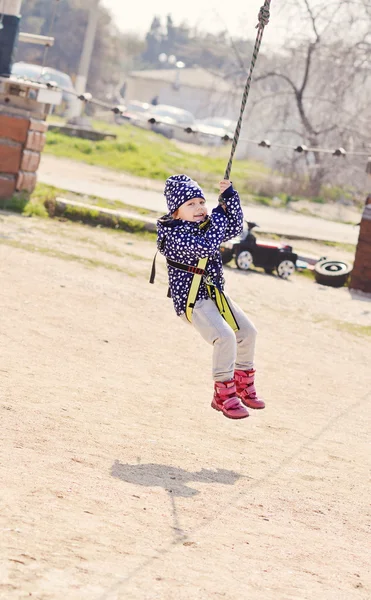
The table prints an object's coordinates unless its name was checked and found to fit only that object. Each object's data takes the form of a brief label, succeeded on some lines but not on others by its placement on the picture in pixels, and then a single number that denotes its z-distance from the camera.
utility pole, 49.37
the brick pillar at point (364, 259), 13.62
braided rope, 5.83
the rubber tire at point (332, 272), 14.09
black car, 13.71
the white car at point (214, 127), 48.94
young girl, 5.75
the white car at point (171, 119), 43.73
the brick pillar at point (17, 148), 13.91
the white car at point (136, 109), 49.90
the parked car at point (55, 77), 35.06
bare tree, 26.08
